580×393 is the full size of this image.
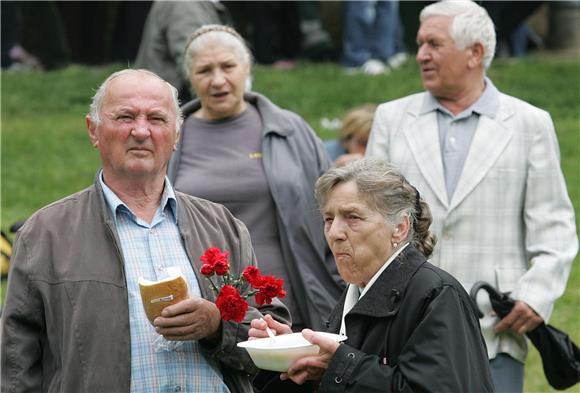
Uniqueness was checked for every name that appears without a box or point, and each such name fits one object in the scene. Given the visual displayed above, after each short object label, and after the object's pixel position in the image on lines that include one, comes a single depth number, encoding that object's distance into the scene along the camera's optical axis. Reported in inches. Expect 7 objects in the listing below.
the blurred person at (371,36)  1087.0
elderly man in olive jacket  338.3
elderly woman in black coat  317.4
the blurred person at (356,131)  633.0
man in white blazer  465.7
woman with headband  486.9
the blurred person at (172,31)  658.8
